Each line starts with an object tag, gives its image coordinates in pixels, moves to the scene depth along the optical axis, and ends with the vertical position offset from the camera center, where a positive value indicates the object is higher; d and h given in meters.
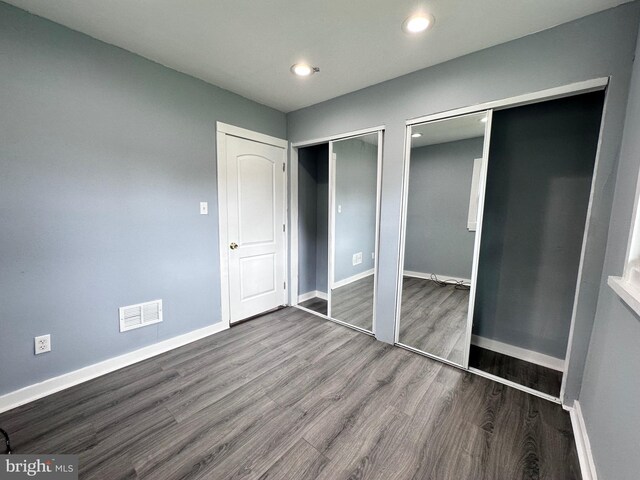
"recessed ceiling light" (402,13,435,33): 1.54 +1.19
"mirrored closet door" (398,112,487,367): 2.59 -0.28
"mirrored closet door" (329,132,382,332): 3.15 -0.26
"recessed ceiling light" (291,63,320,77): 2.11 +1.21
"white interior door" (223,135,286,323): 2.73 -0.19
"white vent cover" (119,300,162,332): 2.06 -0.92
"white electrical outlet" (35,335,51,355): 1.70 -0.94
